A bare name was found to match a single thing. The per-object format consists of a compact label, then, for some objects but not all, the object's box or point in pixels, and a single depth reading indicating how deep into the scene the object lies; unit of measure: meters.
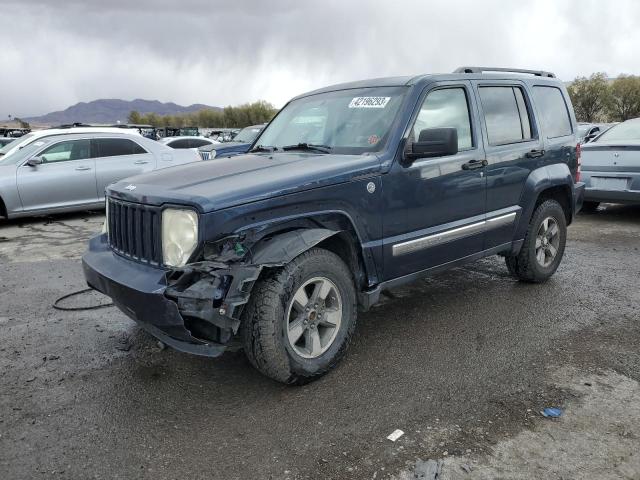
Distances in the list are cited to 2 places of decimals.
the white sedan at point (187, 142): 18.15
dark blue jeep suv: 2.94
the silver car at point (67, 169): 8.73
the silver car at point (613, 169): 7.98
